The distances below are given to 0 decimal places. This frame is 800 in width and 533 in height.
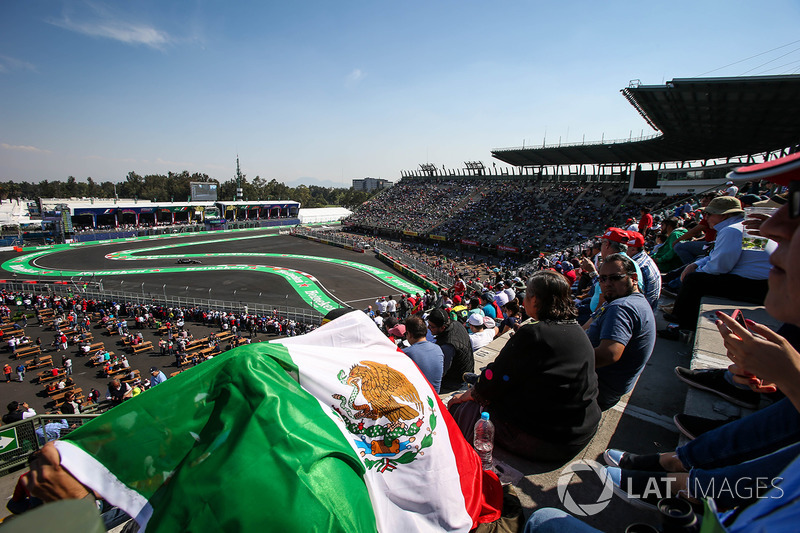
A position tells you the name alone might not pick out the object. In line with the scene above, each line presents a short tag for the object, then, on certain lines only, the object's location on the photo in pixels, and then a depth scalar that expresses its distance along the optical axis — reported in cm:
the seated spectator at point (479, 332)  523
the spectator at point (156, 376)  843
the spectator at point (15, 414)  780
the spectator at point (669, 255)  698
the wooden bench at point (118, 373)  1319
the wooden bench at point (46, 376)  1294
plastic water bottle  237
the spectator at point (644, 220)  1020
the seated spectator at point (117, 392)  905
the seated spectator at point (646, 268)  434
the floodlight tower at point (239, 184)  8515
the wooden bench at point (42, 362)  1391
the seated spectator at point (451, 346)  387
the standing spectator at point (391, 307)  1751
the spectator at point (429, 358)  327
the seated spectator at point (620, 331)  265
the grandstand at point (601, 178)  2177
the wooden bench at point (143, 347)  1568
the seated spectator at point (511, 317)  657
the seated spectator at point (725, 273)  416
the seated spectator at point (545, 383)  218
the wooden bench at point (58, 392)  1191
